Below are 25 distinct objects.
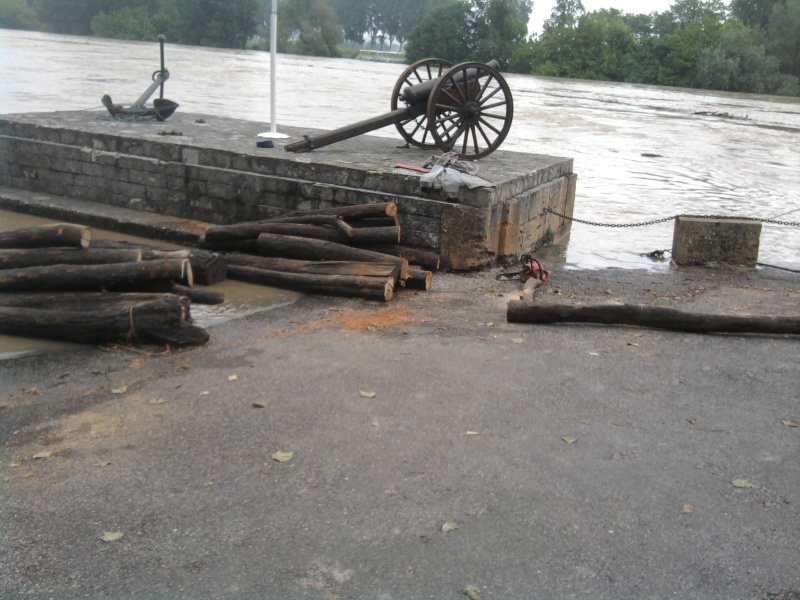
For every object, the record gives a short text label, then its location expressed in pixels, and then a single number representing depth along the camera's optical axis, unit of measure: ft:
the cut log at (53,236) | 24.90
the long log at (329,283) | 26.48
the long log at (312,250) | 27.99
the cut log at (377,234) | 28.71
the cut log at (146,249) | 25.41
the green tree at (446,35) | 196.24
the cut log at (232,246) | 30.09
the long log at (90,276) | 23.47
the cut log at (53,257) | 24.61
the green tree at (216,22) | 205.85
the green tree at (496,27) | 210.38
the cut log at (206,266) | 27.48
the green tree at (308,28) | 275.80
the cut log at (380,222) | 29.17
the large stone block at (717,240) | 34.01
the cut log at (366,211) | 28.86
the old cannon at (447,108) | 34.27
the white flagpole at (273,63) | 37.88
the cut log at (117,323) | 21.79
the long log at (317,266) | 27.04
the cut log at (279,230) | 28.99
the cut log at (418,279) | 27.96
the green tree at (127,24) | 199.31
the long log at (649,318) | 23.73
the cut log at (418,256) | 29.58
